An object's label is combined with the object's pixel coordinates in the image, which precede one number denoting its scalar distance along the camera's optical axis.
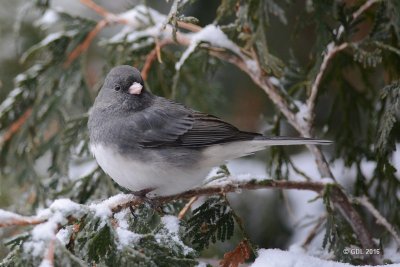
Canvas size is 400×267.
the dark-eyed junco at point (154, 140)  2.69
